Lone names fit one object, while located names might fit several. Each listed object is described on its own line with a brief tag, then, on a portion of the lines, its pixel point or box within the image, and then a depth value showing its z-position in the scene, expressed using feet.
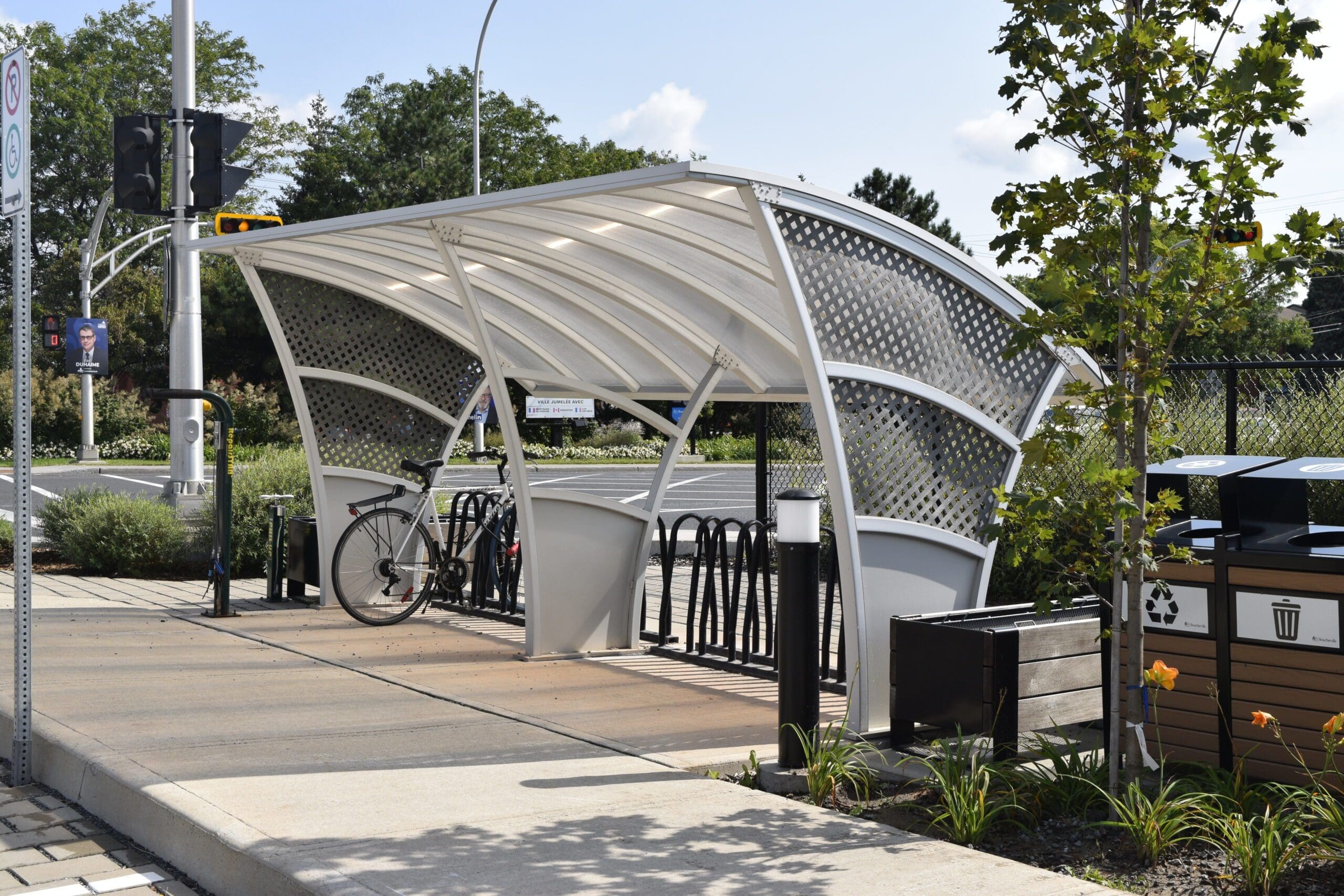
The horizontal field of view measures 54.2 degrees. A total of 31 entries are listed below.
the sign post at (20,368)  17.07
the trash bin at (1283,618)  14.83
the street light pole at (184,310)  39.19
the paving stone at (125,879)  13.87
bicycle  30.96
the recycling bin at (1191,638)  15.88
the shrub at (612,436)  135.44
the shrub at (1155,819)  13.44
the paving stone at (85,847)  15.06
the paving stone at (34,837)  15.43
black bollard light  16.80
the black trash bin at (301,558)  33.12
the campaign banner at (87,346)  104.53
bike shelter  18.63
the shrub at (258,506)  39.22
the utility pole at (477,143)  101.76
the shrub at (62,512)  41.52
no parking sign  16.99
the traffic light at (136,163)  36.55
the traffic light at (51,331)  94.94
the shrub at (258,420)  128.26
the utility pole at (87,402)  114.32
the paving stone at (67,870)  14.14
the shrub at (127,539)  39.45
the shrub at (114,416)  128.06
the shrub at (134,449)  121.90
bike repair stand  30.17
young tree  13.69
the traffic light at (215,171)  38.60
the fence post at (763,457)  31.96
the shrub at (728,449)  126.62
